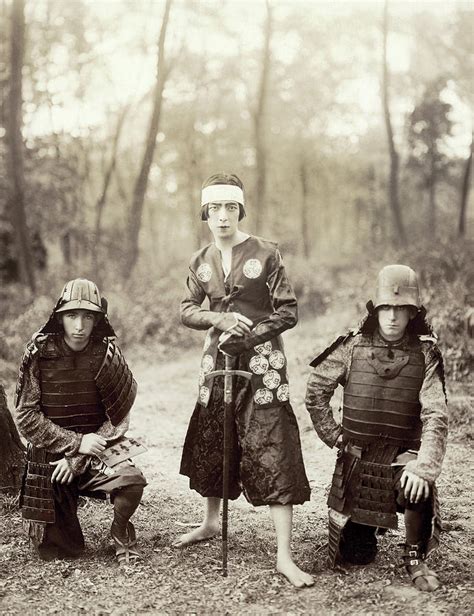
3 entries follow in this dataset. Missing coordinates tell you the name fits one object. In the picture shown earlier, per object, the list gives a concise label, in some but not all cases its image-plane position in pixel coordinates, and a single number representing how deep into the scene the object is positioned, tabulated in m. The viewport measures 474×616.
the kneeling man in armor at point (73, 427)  3.99
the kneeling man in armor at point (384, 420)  3.72
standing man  3.88
